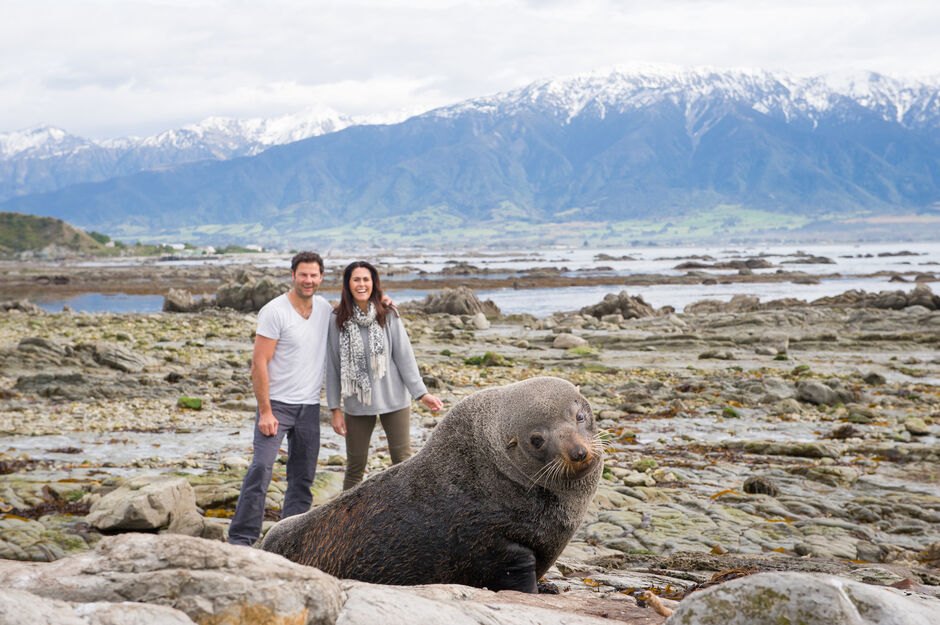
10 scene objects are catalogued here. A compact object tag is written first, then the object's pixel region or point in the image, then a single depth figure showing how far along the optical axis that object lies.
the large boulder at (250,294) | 43.38
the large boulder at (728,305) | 42.28
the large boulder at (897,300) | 36.53
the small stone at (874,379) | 19.80
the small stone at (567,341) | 28.34
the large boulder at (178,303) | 43.26
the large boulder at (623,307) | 39.50
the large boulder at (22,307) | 41.60
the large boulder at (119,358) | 20.00
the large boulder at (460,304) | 42.03
